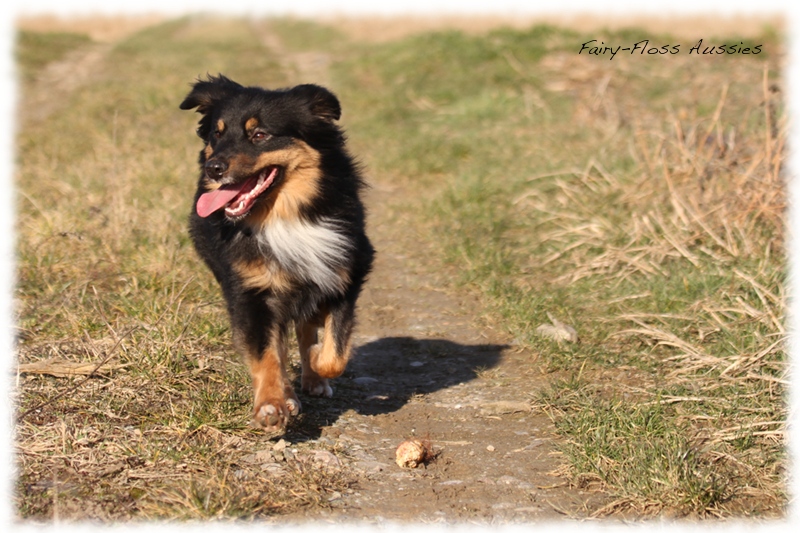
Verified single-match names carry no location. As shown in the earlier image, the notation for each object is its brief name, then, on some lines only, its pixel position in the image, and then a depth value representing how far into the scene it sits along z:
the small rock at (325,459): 3.53
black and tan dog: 3.83
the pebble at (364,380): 4.67
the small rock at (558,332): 5.02
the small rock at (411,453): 3.59
